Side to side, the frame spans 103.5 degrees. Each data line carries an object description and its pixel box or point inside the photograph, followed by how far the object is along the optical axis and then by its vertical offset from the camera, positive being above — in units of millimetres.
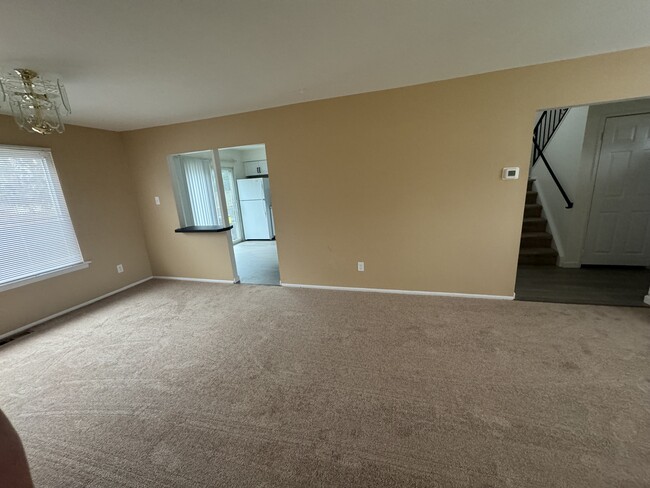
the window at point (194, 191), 3968 +105
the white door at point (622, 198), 3307 -400
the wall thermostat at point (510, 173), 2584 +15
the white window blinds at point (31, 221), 2771 -140
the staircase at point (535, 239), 3877 -1015
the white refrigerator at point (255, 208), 6582 -375
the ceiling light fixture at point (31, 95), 1927 +852
